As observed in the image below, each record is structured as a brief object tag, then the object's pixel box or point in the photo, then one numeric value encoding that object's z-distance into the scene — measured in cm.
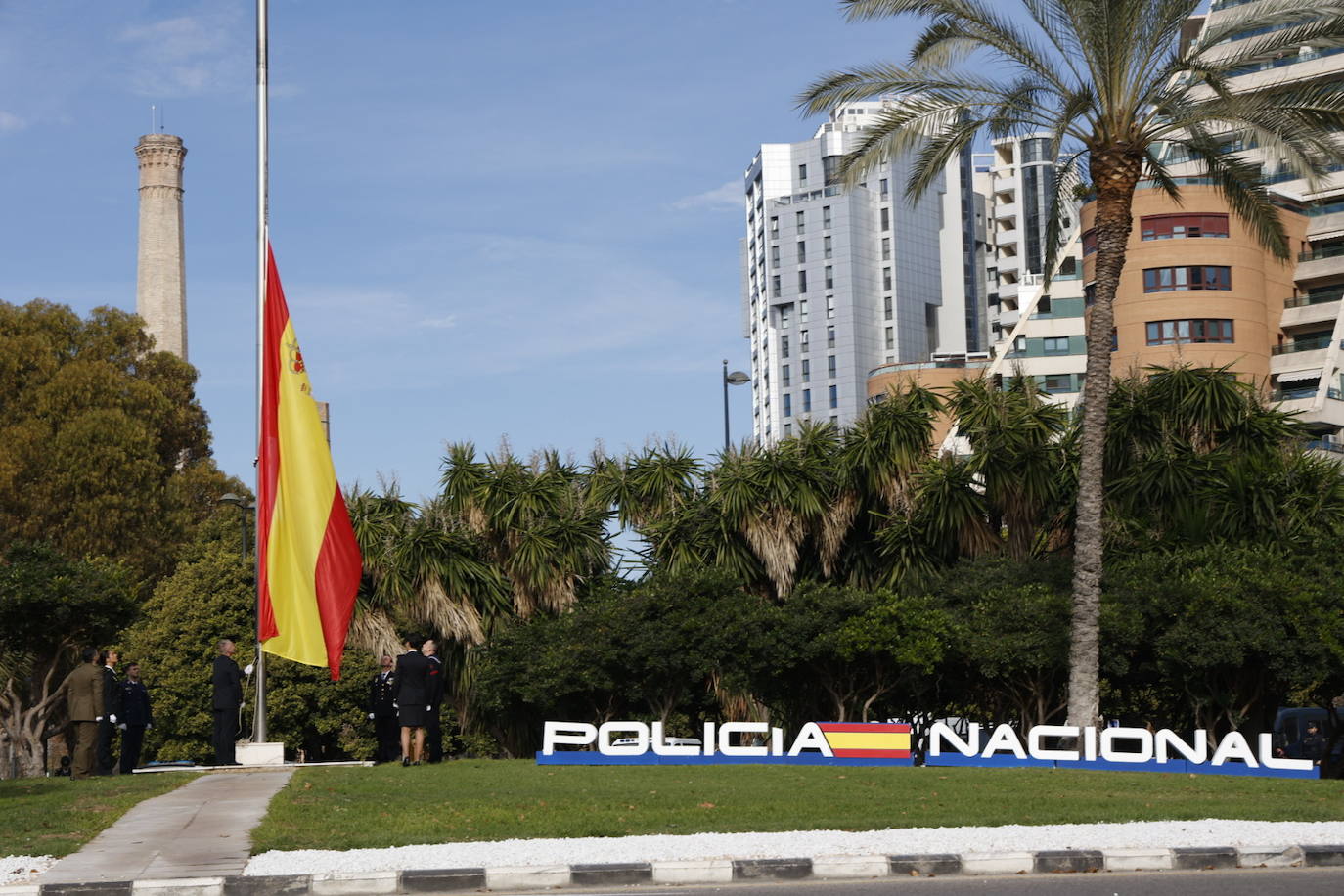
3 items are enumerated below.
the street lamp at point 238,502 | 4771
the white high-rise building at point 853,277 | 14012
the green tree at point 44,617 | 3353
